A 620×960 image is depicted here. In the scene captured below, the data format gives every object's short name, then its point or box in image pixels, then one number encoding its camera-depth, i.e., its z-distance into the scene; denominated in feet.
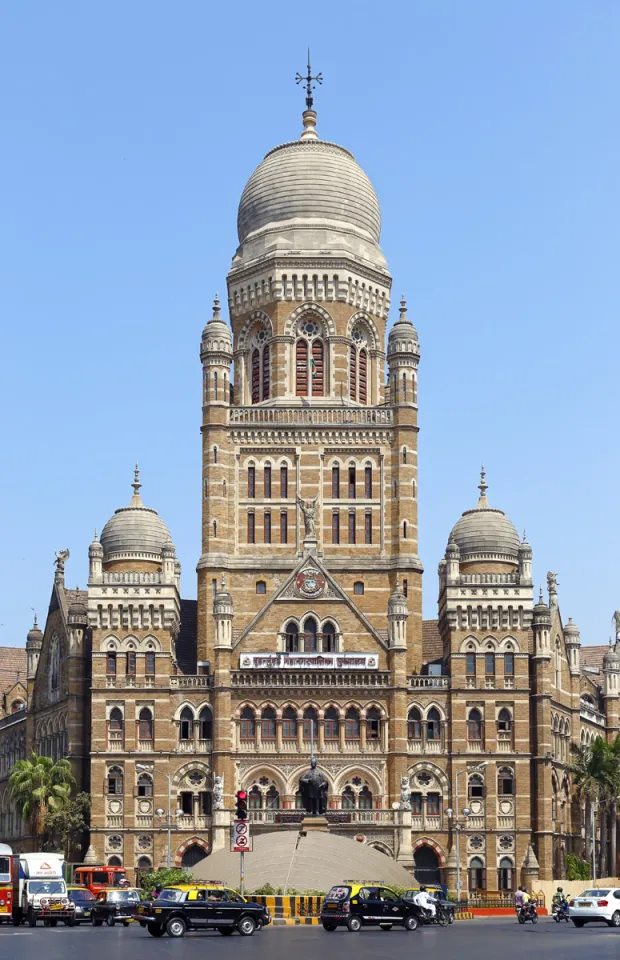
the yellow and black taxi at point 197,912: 200.03
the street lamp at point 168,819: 337.93
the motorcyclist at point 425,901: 232.53
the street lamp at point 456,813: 328.68
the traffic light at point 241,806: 208.44
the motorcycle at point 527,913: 240.94
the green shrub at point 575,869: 357.41
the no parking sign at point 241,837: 216.10
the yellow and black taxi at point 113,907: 245.04
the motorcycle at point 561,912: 249.75
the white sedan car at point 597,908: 227.61
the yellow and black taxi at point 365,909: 215.31
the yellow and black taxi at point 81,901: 251.07
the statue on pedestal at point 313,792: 294.66
